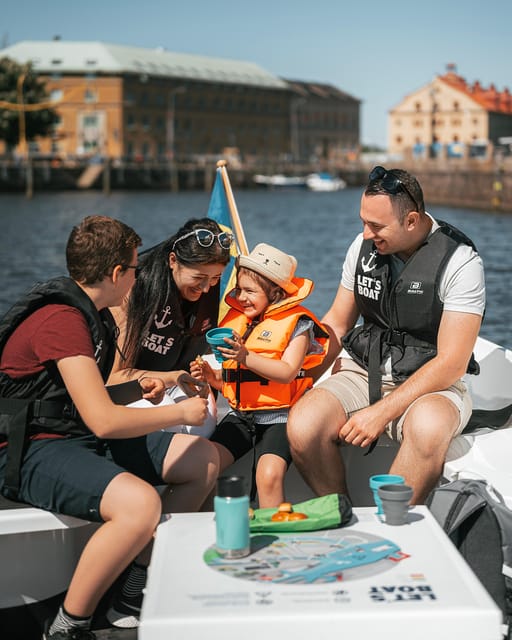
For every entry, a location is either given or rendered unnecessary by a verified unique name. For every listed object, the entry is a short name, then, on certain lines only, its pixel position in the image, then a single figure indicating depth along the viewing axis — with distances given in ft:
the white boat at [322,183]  255.50
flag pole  15.65
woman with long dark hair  10.92
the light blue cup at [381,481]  8.04
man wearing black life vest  10.05
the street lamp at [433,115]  281.95
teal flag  15.62
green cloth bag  7.66
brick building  263.90
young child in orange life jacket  10.52
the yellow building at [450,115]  280.84
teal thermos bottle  7.13
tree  211.82
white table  6.23
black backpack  8.69
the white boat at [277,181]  255.91
